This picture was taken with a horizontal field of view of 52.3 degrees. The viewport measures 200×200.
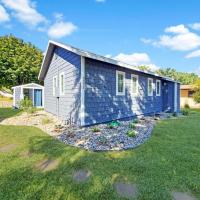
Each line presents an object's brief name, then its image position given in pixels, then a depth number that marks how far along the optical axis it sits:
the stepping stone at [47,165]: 4.19
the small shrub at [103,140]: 6.03
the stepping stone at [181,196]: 3.10
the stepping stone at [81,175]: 3.66
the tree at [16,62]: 31.17
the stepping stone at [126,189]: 3.12
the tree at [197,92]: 23.12
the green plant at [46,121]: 9.97
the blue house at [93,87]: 8.46
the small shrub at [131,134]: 6.85
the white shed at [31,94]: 19.75
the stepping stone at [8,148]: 5.47
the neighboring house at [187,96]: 27.12
